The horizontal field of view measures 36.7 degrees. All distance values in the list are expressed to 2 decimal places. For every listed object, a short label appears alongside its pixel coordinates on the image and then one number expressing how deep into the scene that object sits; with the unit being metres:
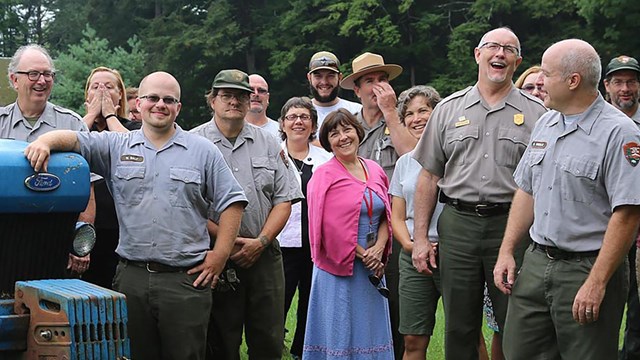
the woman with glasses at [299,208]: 7.83
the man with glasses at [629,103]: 7.14
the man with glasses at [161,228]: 5.11
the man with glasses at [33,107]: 5.75
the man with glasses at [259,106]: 8.32
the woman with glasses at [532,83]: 7.48
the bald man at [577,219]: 4.56
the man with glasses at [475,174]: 5.66
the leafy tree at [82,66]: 25.62
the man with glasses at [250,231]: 6.16
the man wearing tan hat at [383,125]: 6.89
